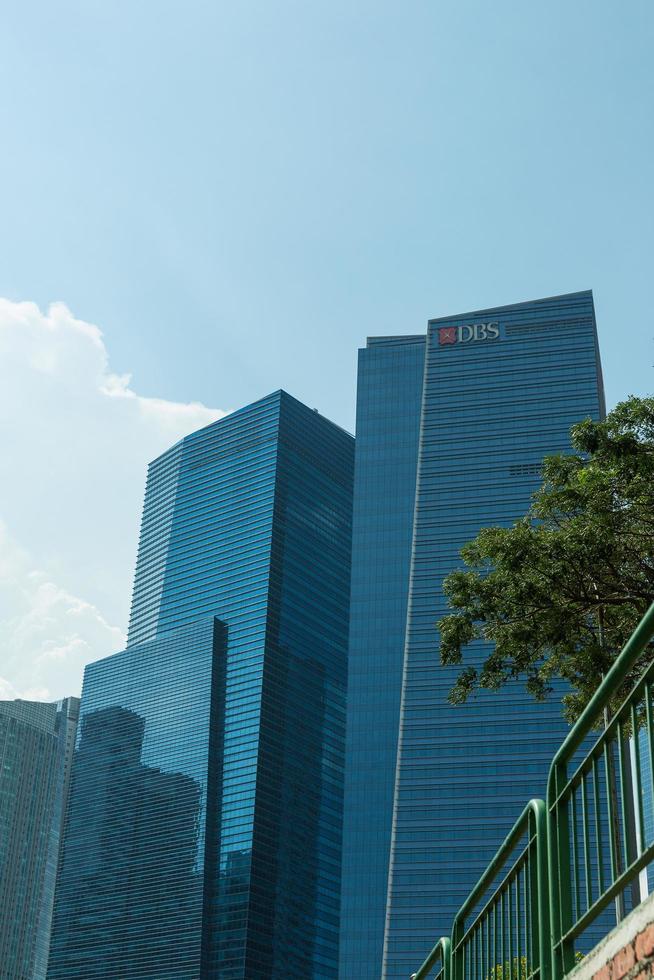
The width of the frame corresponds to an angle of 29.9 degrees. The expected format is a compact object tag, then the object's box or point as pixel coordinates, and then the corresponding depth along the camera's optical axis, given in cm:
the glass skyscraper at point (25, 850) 18325
